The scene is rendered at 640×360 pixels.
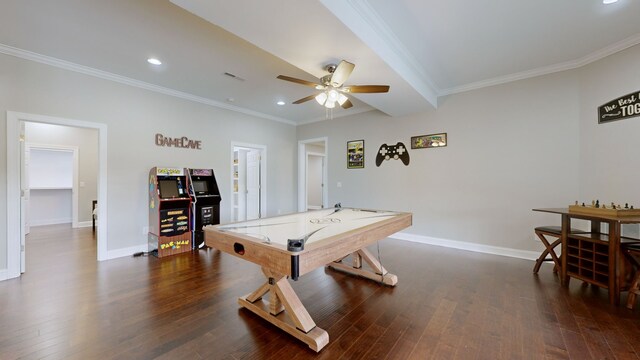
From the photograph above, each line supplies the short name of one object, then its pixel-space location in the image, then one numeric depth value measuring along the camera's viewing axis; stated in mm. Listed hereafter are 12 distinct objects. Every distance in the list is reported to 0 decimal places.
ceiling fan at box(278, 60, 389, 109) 2357
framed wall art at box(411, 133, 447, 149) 4398
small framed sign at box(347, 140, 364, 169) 5473
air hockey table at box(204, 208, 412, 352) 1537
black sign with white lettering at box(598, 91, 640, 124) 2738
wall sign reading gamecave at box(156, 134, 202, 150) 4246
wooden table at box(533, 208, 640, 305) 2320
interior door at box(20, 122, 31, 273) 3109
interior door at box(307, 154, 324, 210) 9992
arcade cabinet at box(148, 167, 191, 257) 3842
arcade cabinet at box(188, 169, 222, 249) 4242
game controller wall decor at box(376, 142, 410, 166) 4863
